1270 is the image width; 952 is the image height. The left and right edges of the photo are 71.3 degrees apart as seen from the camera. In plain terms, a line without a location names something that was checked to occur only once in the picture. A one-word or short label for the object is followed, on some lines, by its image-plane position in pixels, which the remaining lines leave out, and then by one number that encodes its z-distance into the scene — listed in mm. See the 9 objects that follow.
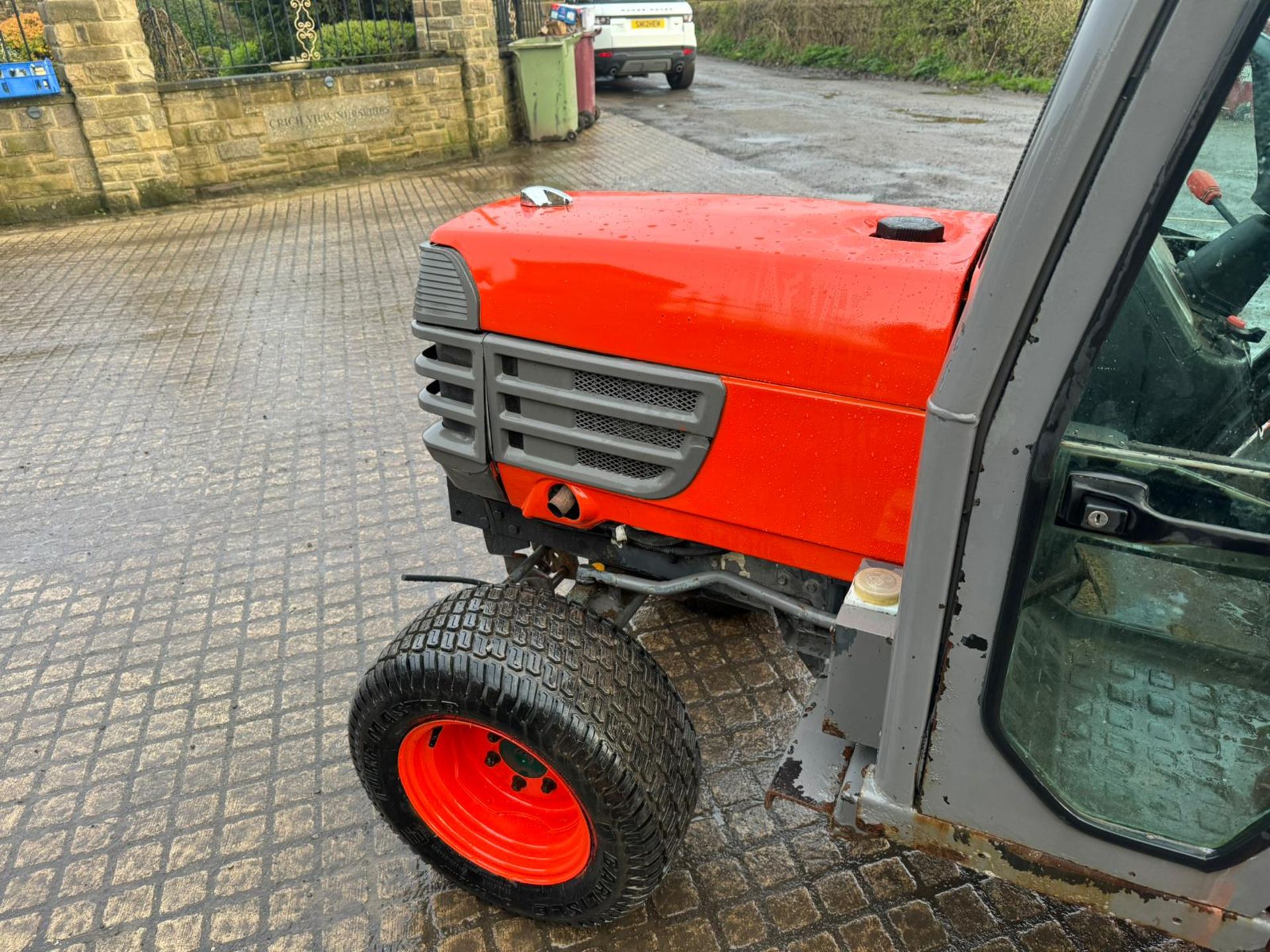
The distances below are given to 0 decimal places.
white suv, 15164
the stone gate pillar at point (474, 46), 10781
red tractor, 1273
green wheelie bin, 11539
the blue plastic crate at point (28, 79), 8609
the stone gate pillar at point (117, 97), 8789
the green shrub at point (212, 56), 9891
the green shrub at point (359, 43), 10484
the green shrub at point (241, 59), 9969
